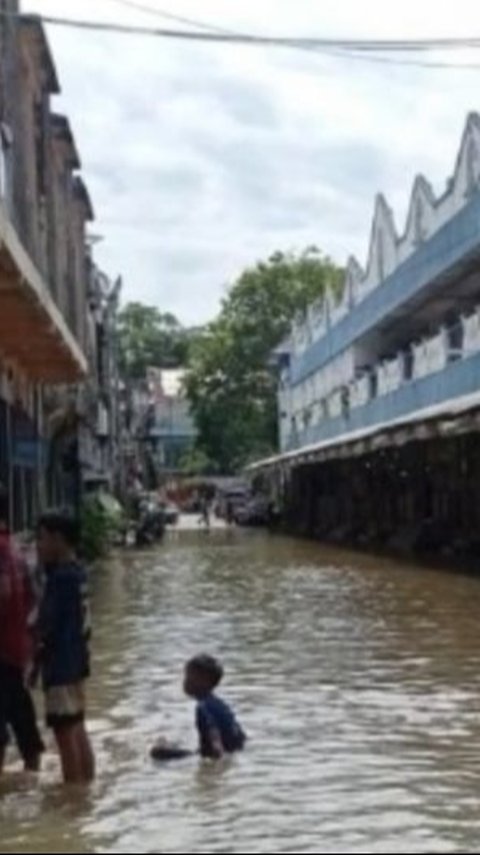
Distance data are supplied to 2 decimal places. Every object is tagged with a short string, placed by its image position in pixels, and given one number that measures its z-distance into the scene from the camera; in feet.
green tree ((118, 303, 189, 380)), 481.87
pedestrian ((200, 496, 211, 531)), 266.16
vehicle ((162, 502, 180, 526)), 249.71
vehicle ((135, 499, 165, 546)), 182.39
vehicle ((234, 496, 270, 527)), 260.62
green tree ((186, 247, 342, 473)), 301.22
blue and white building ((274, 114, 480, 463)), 121.90
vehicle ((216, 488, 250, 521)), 277.64
